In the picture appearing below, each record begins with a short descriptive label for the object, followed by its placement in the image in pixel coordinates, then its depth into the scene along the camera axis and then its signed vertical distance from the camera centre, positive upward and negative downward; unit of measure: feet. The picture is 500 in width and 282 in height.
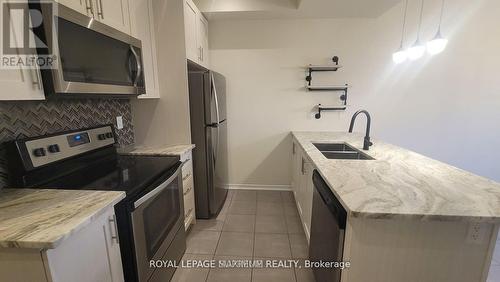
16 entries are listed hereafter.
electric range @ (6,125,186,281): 3.90 -1.53
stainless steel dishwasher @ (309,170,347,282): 3.70 -2.40
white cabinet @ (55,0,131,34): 4.11 +1.82
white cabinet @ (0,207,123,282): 2.63 -2.00
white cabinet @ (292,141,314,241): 6.49 -2.80
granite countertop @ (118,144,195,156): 6.46 -1.48
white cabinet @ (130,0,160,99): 5.86 +1.78
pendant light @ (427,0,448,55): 6.08 +1.52
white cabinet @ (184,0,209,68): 7.15 +2.37
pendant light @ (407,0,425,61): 6.86 +1.55
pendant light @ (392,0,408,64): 7.64 +1.55
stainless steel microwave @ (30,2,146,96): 3.41 +0.83
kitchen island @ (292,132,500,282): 3.17 -1.86
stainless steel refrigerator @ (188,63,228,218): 7.50 -1.24
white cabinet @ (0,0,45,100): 2.99 +0.30
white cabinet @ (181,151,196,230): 7.00 -2.83
